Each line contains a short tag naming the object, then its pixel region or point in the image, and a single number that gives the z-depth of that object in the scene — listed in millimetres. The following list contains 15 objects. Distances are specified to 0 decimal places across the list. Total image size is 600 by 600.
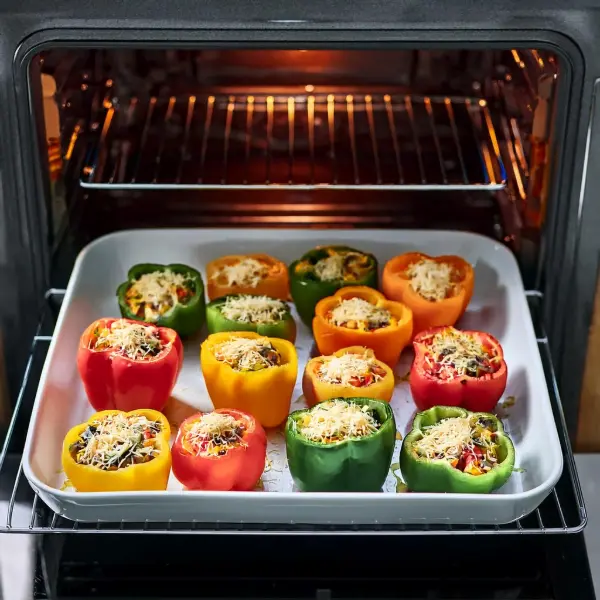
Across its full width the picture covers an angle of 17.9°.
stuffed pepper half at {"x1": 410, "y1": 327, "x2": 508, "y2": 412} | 1610
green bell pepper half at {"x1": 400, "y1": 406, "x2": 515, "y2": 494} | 1509
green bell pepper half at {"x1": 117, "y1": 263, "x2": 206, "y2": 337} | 1712
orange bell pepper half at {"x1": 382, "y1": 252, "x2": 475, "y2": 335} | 1716
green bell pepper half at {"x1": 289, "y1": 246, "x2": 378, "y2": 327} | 1740
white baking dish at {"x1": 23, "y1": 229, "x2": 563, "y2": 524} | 1487
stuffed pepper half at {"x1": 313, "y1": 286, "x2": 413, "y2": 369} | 1669
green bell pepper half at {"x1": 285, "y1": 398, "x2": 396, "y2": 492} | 1518
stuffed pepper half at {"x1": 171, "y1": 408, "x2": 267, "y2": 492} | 1521
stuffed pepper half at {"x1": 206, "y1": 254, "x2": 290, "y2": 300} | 1747
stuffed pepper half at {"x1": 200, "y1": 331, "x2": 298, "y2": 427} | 1609
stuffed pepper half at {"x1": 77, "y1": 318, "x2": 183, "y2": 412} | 1620
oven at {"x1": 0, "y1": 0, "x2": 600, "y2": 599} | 1550
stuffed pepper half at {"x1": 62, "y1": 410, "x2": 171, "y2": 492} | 1507
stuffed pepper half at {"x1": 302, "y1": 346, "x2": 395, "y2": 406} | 1598
